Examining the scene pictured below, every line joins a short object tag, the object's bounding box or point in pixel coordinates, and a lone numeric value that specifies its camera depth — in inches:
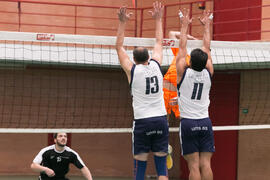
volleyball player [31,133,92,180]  639.1
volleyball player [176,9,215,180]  502.0
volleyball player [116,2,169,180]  491.8
